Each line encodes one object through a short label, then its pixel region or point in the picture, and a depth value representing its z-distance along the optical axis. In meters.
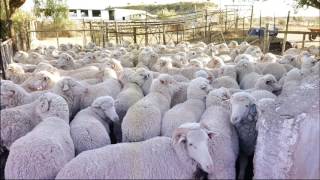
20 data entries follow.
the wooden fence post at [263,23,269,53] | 12.53
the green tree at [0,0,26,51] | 11.73
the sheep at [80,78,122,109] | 5.36
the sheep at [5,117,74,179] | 2.97
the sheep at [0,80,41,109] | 4.57
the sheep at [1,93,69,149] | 3.82
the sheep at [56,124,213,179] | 2.90
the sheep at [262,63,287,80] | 7.03
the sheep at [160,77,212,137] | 4.16
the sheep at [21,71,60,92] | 5.66
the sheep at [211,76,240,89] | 5.93
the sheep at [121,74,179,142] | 4.07
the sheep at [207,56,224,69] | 7.82
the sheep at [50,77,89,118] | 5.09
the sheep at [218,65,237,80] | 6.79
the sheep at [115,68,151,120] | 5.12
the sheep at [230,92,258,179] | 3.90
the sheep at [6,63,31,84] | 6.74
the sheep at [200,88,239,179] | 3.22
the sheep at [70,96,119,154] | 3.76
